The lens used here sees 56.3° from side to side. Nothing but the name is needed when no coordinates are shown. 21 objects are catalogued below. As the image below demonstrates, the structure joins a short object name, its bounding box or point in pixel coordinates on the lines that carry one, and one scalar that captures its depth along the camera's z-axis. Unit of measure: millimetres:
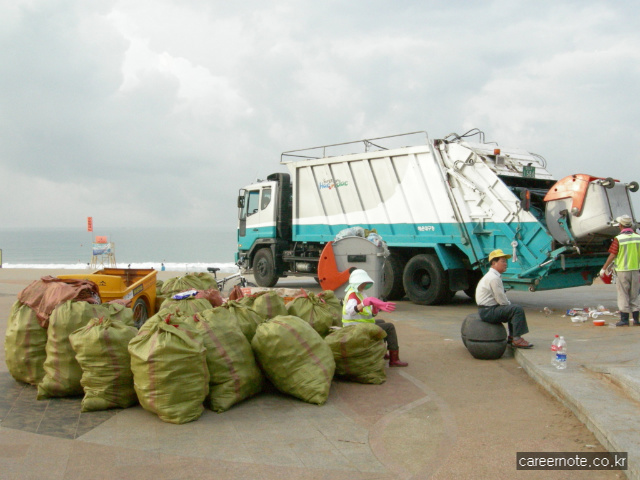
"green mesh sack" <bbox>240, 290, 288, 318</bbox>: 6461
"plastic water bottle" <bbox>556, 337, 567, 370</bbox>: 5820
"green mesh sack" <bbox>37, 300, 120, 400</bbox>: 5152
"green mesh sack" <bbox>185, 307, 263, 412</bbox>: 4961
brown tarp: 5527
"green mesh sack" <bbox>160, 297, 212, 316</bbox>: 6299
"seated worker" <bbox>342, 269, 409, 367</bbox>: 6129
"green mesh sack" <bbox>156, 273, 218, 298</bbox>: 8773
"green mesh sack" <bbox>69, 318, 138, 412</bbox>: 4875
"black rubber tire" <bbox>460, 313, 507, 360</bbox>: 6746
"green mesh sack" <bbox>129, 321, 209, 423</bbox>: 4559
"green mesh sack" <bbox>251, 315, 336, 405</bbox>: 5195
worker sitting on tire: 6730
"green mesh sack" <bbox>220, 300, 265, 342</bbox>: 5574
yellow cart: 7641
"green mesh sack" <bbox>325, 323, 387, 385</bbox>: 5805
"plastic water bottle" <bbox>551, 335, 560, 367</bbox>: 5921
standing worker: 8922
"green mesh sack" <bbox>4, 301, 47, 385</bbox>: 5484
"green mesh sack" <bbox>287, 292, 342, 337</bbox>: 6477
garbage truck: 9867
